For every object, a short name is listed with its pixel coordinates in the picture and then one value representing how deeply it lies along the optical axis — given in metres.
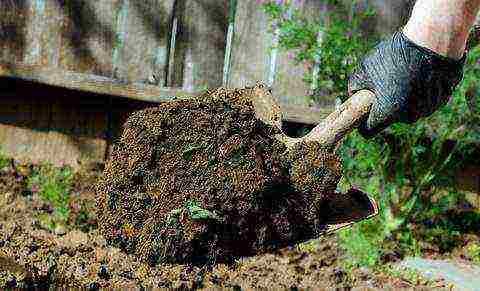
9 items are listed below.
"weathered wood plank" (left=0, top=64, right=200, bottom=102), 4.34
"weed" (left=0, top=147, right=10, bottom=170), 4.48
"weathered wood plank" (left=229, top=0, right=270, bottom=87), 4.68
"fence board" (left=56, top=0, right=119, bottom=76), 4.55
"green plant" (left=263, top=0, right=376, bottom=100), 4.25
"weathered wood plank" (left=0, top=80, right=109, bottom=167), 4.55
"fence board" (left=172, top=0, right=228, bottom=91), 4.67
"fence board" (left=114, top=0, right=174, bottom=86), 4.62
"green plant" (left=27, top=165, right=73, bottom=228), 4.07
